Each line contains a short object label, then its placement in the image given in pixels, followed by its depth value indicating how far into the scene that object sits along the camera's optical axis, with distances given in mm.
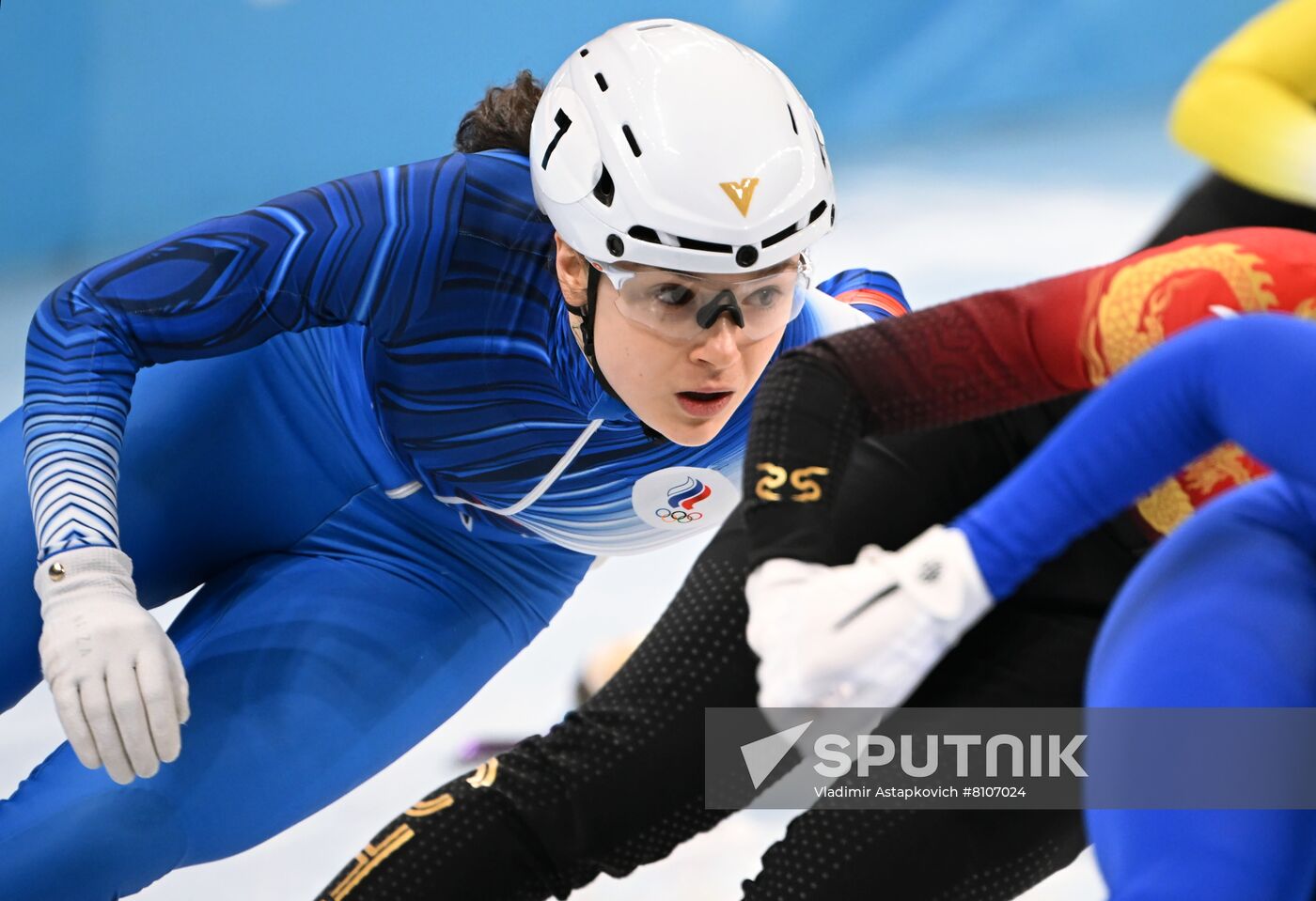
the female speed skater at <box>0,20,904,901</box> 11098
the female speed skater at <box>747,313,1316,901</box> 10632
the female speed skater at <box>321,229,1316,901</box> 10799
